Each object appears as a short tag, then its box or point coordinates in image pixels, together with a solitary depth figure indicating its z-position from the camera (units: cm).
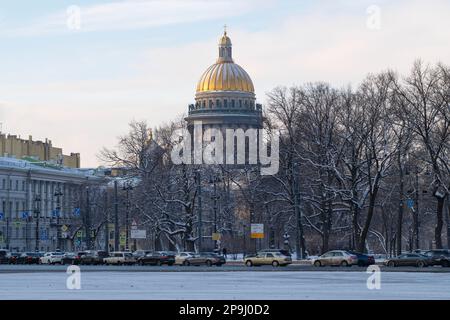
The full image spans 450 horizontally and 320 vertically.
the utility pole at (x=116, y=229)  9867
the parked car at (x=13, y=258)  9961
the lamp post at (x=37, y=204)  16044
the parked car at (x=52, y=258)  9616
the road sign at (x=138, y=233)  10119
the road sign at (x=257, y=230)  9725
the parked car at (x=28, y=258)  9862
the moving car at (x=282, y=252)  8096
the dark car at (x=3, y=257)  10052
